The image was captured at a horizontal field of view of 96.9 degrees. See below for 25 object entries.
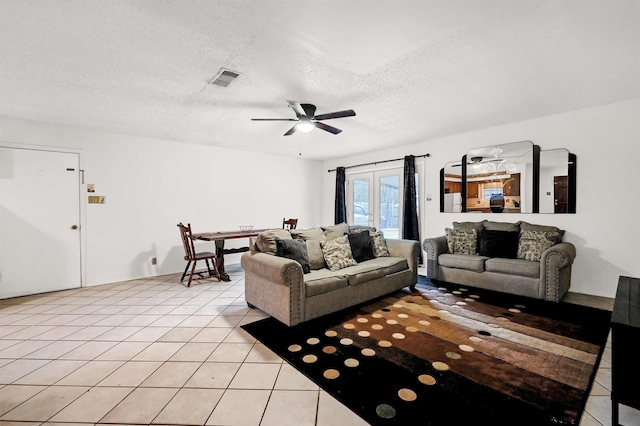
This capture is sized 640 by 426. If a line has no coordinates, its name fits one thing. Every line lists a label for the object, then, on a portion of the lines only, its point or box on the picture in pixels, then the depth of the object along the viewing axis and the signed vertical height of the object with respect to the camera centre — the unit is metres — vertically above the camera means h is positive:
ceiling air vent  2.55 +1.23
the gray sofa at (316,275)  2.66 -0.71
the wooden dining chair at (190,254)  4.25 -0.70
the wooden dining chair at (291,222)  5.97 -0.28
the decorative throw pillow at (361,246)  3.72 -0.50
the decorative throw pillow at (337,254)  3.34 -0.54
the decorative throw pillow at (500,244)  3.81 -0.49
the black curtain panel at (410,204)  5.25 +0.09
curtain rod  5.25 +0.98
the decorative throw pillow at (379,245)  3.95 -0.51
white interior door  3.71 -0.16
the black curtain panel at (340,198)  6.70 +0.26
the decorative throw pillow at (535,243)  3.56 -0.45
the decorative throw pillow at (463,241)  4.14 -0.49
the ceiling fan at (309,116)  2.99 +1.02
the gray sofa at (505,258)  3.28 -0.66
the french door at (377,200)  5.80 +0.20
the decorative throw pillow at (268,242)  3.12 -0.36
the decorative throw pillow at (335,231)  3.78 -0.30
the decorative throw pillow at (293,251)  3.06 -0.46
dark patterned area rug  1.62 -1.13
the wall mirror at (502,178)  4.02 +0.45
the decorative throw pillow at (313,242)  3.35 -0.41
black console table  1.43 -0.81
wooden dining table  4.37 -0.45
